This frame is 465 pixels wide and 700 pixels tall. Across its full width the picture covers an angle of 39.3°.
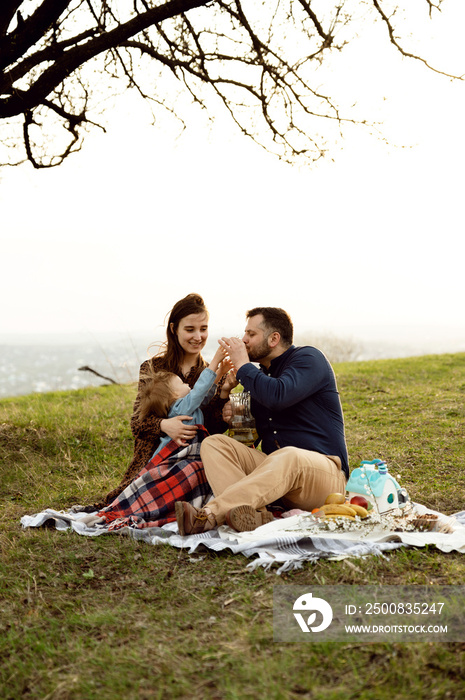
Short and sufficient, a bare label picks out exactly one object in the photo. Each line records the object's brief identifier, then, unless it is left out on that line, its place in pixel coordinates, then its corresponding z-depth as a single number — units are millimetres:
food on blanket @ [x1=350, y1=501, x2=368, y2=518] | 3889
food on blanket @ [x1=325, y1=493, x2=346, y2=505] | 4121
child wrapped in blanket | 4574
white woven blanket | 3424
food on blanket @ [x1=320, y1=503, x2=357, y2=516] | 3857
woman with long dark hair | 4891
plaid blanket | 4441
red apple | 4062
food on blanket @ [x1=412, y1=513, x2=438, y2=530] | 3875
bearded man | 3922
